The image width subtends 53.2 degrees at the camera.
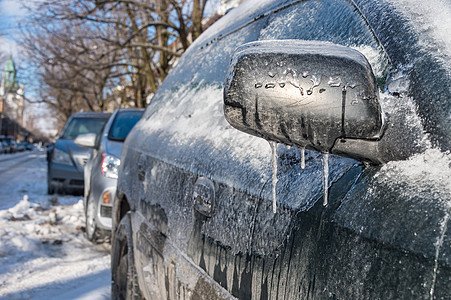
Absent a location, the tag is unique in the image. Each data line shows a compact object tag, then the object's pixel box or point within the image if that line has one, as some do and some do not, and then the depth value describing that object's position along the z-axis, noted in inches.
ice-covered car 31.9
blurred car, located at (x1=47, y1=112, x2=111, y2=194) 348.2
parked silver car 195.6
